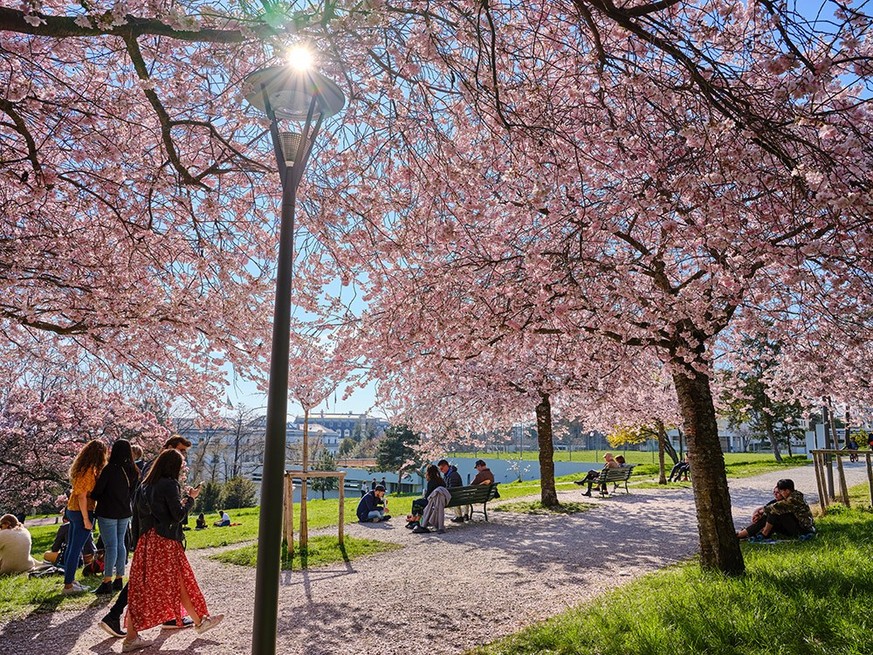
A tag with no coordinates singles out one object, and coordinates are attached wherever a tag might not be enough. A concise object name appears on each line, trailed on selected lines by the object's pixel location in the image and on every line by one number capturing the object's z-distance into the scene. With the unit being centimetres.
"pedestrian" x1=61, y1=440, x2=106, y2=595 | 660
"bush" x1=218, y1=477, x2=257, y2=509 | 2716
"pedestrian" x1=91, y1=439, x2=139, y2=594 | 652
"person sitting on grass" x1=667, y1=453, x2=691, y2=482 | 2512
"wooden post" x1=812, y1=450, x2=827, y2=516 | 1184
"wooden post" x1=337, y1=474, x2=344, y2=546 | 1016
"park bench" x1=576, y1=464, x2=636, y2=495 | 1880
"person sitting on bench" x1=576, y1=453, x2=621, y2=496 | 1900
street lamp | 309
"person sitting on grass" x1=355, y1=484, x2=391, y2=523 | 1365
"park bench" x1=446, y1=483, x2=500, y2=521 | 1257
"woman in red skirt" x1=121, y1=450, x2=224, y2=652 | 504
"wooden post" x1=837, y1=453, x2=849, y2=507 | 1200
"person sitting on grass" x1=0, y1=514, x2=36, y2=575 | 797
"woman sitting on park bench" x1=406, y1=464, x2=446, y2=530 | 1241
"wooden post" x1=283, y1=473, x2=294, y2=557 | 930
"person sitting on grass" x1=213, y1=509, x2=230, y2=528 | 1606
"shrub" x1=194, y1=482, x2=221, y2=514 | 2609
